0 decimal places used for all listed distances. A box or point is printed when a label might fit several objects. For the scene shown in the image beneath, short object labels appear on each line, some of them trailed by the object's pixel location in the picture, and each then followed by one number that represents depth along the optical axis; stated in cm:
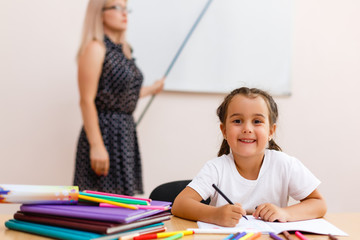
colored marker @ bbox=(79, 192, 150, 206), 91
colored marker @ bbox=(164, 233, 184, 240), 82
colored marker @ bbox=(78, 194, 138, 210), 88
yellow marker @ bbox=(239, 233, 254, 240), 82
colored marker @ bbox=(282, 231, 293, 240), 86
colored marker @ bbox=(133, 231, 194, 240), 81
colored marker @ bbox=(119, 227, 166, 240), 78
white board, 253
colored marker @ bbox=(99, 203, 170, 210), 89
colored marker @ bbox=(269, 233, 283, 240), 84
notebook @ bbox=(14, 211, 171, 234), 77
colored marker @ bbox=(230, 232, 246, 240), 81
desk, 87
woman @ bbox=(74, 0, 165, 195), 197
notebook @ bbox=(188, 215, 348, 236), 91
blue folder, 77
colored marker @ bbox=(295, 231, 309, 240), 85
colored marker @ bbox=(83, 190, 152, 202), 95
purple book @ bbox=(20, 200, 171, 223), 78
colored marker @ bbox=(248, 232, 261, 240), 84
